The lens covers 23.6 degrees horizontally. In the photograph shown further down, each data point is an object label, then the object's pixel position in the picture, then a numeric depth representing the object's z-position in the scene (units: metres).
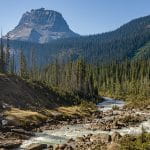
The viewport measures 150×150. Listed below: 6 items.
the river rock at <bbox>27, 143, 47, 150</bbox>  46.09
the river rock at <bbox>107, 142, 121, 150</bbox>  42.32
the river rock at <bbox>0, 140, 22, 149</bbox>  47.11
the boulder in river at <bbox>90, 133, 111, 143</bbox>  50.59
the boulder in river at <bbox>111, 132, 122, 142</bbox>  49.80
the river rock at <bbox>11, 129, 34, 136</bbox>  57.08
